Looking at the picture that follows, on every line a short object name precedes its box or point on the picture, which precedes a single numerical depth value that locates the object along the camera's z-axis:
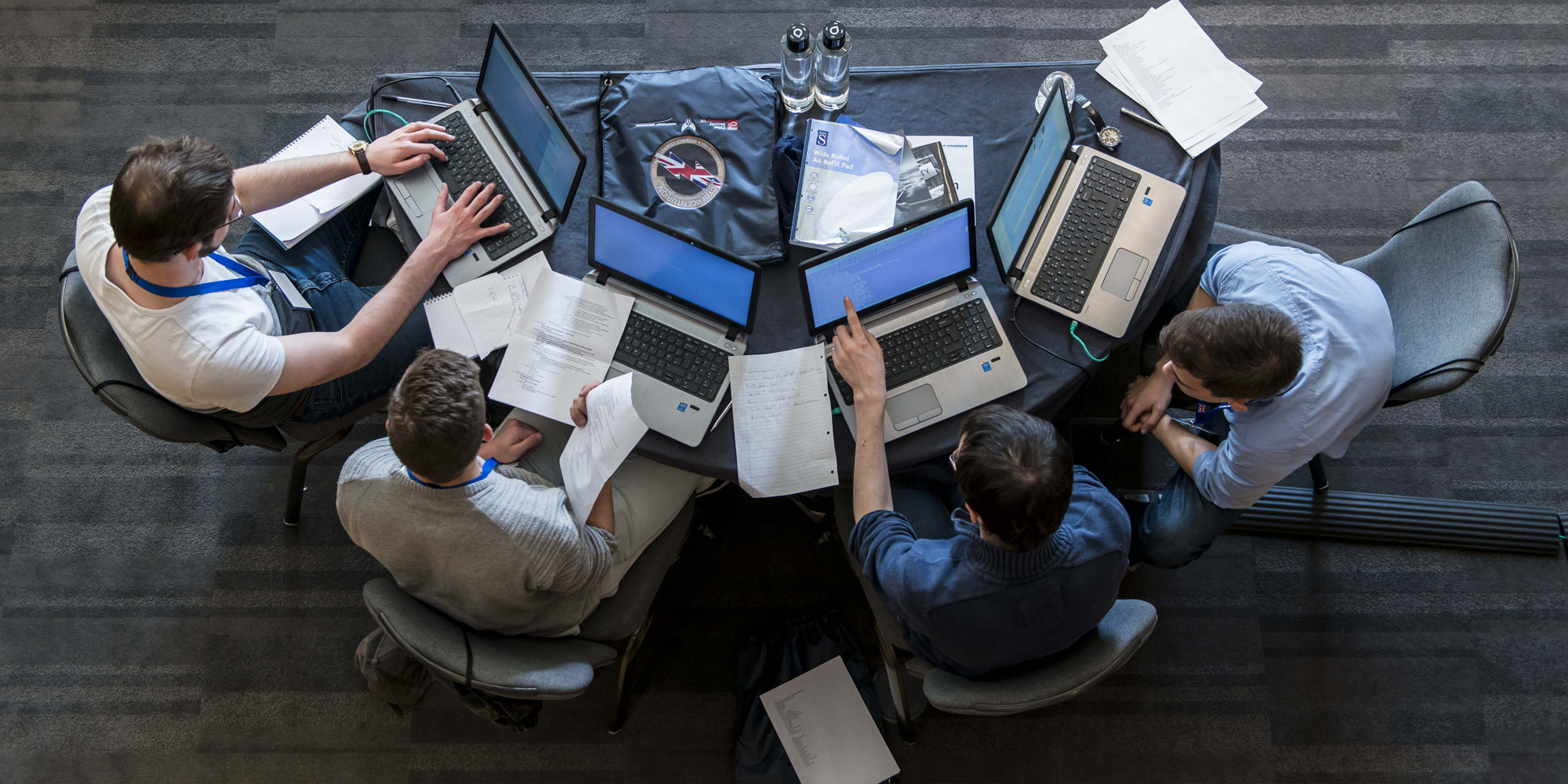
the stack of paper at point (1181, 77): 2.19
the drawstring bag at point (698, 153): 2.08
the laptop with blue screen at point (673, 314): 1.95
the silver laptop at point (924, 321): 1.96
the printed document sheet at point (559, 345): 2.03
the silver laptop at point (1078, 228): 2.06
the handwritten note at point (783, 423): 1.97
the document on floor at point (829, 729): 2.47
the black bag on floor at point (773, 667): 2.51
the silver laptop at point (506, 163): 2.09
